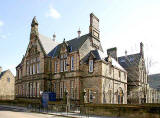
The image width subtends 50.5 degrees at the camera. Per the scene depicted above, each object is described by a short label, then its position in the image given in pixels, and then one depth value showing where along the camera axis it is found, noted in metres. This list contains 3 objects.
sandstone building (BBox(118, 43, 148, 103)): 42.28
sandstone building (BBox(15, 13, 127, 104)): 29.84
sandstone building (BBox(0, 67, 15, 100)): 61.85
